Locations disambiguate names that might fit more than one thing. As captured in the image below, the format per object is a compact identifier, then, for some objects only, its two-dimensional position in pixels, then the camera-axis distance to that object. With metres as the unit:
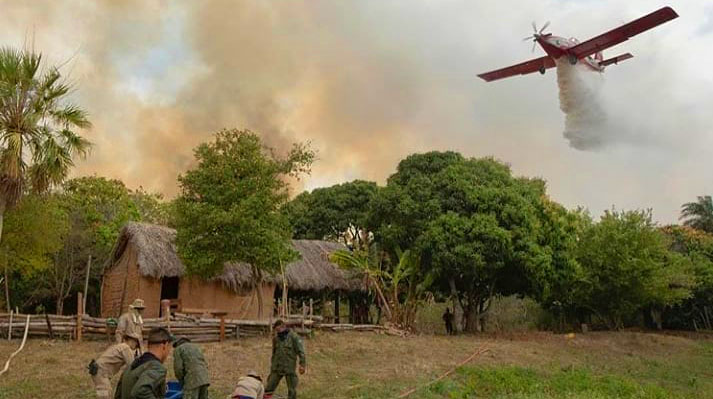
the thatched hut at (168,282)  22.45
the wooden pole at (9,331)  16.36
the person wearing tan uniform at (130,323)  11.37
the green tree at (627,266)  27.44
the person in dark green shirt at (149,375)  5.24
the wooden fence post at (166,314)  16.89
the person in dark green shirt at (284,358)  10.82
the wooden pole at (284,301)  20.95
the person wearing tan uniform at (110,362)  8.51
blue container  7.74
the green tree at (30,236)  20.66
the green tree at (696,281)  32.41
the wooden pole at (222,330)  18.09
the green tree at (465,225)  22.62
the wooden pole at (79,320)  16.81
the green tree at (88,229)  28.17
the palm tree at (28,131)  14.29
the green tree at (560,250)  24.16
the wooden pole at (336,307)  29.10
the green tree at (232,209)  20.17
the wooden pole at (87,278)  26.59
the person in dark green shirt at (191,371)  7.91
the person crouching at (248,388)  6.09
